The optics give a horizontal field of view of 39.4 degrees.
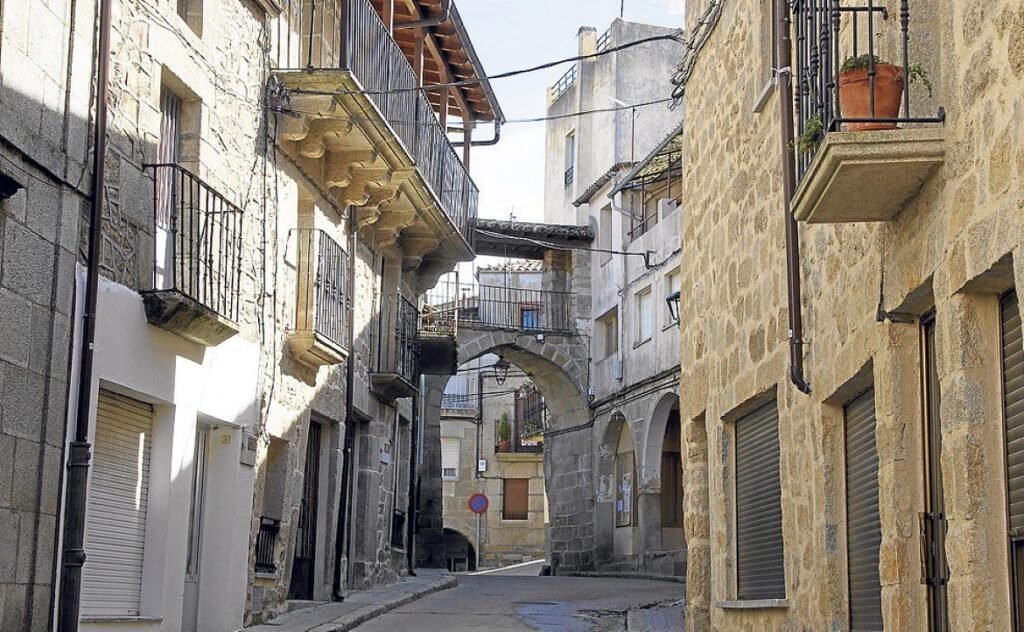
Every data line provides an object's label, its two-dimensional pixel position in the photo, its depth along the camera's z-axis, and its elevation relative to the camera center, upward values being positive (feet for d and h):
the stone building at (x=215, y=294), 30.40 +7.46
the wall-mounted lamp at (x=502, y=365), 114.32 +15.99
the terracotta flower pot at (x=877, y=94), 20.26 +6.74
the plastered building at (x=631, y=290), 89.15 +18.19
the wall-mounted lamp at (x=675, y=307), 77.73 +15.38
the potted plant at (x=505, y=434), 154.81 +14.19
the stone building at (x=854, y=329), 18.43 +4.10
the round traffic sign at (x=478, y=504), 124.67 +5.45
